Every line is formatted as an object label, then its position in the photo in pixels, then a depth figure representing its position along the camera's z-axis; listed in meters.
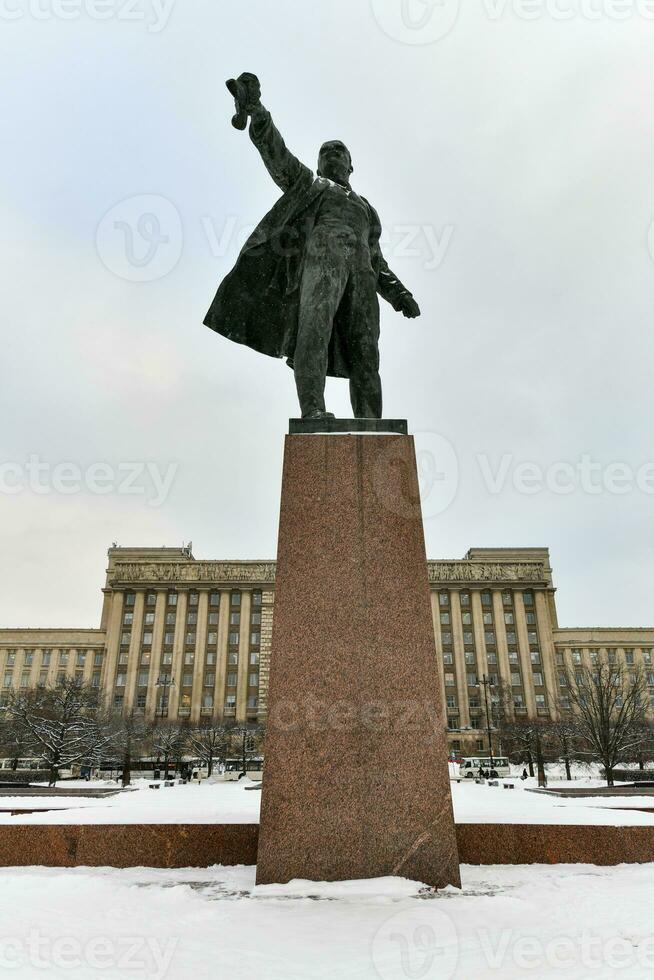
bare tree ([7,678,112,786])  32.38
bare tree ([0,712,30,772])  39.25
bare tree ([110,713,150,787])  42.81
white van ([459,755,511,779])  39.62
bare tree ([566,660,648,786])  27.50
